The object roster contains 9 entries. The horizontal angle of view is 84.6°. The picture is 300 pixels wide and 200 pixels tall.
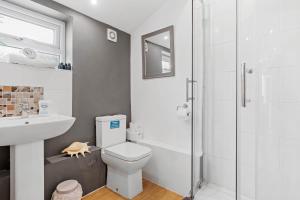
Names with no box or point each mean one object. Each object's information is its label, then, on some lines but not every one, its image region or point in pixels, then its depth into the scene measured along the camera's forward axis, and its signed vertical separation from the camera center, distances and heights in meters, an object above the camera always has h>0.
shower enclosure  1.24 +0.01
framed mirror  1.97 +0.58
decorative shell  1.68 -0.52
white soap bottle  1.52 -0.07
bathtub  1.71 -0.76
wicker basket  1.43 -0.82
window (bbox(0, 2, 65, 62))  1.59 +0.71
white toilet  1.63 -0.58
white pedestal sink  1.12 -0.41
